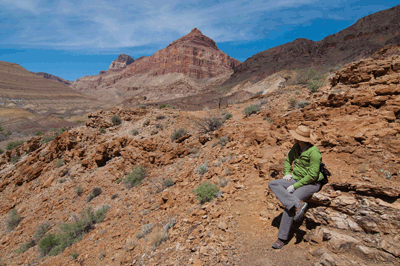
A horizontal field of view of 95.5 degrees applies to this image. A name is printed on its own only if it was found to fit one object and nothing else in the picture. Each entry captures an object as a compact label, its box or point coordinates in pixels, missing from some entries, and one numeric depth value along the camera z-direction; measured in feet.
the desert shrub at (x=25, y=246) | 19.82
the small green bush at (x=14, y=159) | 42.51
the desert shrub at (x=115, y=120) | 36.93
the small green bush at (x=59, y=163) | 32.71
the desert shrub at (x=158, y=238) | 11.91
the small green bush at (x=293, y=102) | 26.71
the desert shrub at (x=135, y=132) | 31.40
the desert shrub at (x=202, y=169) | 18.07
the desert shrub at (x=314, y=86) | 31.32
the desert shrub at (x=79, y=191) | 25.70
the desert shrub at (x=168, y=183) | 19.24
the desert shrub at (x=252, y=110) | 31.00
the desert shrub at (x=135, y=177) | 22.55
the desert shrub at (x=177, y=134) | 27.84
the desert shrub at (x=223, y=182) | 14.62
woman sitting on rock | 8.68
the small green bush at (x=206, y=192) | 13.80
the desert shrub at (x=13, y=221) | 24.80
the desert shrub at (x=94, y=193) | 24.00
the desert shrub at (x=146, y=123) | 32.91
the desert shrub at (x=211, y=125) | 27.30
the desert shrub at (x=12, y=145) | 62.64
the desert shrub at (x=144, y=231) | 13.47
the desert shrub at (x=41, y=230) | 20.75
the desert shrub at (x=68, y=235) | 17.38
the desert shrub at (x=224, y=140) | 21.00
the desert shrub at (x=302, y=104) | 22.61
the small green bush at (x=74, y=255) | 15.00
